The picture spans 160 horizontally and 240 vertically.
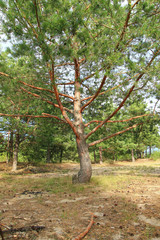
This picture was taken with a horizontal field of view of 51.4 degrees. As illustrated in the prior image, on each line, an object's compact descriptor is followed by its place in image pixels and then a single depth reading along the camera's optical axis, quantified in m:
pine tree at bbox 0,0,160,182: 4.49
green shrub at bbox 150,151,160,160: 31.75
